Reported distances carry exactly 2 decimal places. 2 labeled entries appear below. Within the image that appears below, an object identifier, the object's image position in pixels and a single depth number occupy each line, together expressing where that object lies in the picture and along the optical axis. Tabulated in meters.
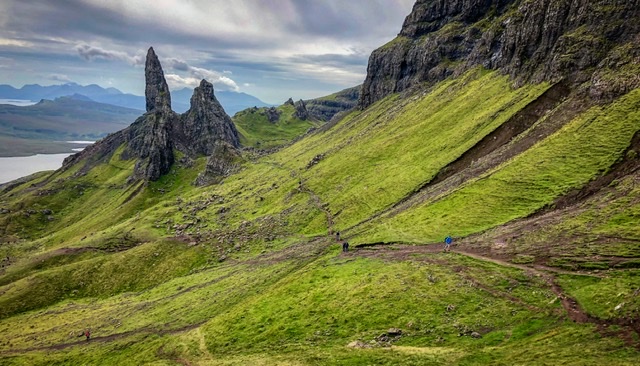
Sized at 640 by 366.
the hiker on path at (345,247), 75.12
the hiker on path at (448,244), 59.75
